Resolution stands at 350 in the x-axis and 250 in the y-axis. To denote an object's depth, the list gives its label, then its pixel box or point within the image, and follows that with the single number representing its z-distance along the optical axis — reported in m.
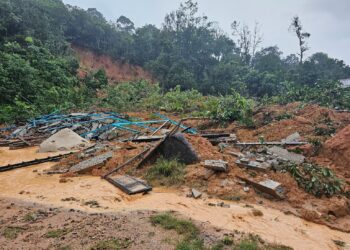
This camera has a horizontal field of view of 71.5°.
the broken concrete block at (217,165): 5.31
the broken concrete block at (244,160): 5.60
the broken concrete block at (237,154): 6.21
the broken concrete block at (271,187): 4.54
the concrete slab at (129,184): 4.89
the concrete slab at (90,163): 6.17
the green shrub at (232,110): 11.02
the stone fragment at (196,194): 4.60
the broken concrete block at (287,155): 5.75
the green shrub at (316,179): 4.65
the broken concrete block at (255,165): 5.29
